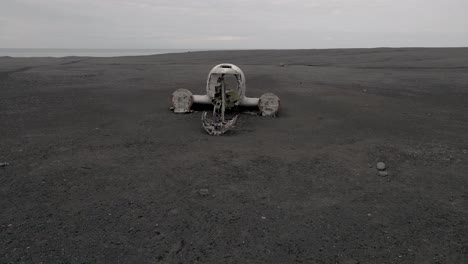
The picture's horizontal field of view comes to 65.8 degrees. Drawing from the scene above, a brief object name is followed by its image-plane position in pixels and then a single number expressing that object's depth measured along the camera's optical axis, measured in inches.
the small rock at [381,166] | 326.3
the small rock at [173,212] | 246.7
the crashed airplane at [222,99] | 511.5
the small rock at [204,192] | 274.2
